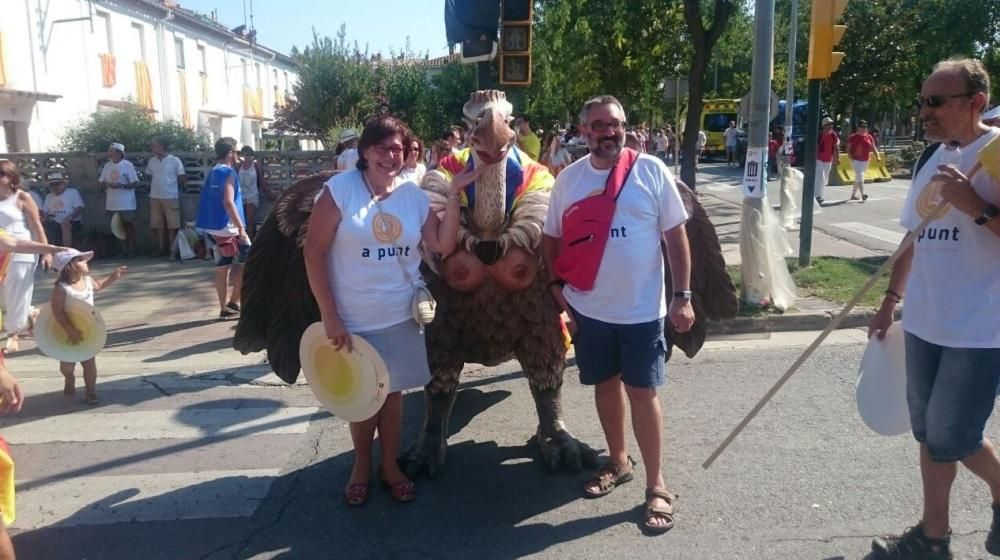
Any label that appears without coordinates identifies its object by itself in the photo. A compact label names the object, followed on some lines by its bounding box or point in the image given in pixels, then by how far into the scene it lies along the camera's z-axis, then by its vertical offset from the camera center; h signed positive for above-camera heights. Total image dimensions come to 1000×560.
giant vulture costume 3.66 -0.65
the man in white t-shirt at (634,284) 3.27 -0.53
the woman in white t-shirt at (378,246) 3.33 -0.37
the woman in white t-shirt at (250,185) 10.68 -0.30
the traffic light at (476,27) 6.30 +1.06
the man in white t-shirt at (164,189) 11.00 -0.35
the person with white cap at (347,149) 7.05 +0.12
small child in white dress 4.75 -0.79
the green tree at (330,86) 23.05 +2.23
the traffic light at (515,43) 6.77 +1.01
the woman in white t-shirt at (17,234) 6.21 -0.55
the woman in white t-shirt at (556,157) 14.20 +0.02
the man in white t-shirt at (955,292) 2.60 -0.47
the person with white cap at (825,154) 15.79 +0.01
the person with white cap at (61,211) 10.96 -0.64
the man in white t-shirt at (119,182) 11.10 -0.25
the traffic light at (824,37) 7.38 +1.12
